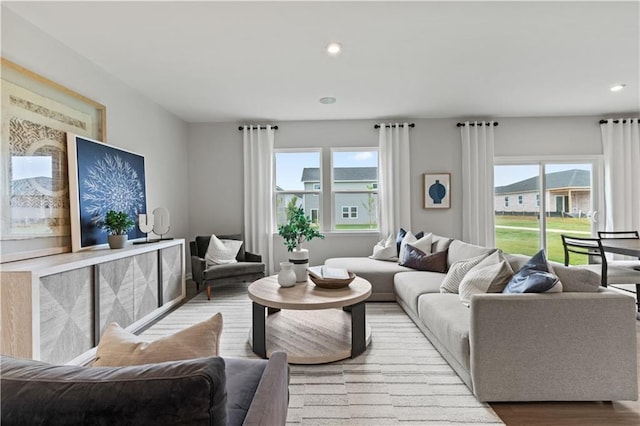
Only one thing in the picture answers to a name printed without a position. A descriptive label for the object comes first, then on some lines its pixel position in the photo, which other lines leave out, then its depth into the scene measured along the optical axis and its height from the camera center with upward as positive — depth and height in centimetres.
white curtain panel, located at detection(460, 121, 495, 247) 469 +39
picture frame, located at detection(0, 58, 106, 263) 203 +42
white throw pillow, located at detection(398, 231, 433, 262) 371 -42
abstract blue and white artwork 250 +30
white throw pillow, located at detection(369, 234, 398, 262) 414 -57
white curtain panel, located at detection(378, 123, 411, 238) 471 +57
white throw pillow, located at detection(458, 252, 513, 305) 208 -51
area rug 163 -113
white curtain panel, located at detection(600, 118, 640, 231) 450 +55
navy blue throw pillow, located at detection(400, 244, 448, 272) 342 -59
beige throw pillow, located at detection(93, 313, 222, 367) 84 -40
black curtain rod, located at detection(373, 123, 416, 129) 470 +141
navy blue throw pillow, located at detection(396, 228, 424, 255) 416 -35
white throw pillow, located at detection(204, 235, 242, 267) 404 -53
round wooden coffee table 218 -100
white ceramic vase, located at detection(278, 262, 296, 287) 259 -56
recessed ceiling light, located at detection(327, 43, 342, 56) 257 +148
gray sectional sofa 164 -78
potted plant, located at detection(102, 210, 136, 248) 268 -9
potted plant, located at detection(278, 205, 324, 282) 273 -23
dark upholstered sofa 54 -34
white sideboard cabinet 169 -58
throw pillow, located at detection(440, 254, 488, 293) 254 -56
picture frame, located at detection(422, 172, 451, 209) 477 +35
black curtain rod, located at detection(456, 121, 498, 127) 468 +139
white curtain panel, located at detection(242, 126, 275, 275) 475 +40
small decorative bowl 250 -60
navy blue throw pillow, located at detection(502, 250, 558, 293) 172 -42
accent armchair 371 -71
